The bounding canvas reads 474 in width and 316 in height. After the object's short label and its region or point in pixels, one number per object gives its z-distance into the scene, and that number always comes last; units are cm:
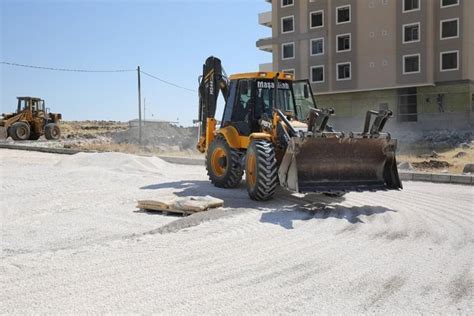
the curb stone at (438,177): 1336
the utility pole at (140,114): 3331
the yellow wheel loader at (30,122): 3484
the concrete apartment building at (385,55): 4119
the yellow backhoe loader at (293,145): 921
